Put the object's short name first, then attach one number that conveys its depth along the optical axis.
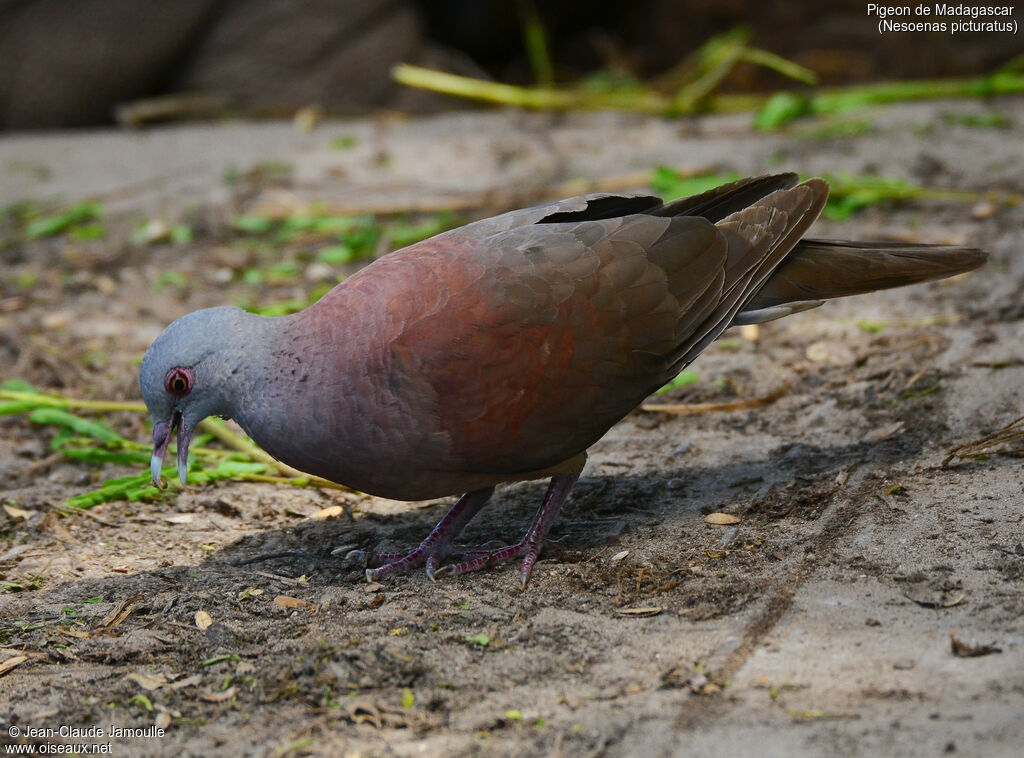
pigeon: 6.48
